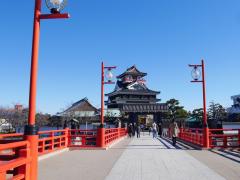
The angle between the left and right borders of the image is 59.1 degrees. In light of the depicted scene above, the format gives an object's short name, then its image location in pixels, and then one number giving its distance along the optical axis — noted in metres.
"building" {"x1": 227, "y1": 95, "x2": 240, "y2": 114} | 38.18
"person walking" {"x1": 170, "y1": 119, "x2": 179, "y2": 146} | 13.10
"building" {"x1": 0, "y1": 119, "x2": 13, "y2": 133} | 27.45
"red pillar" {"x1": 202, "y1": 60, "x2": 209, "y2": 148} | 10.80
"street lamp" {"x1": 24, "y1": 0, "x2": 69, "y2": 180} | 3.75
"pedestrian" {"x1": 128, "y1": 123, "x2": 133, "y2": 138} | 22.27
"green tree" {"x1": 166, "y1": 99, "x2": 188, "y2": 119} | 40.57
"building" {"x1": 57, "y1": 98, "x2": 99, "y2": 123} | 31.02
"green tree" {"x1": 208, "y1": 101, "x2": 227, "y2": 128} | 34.39
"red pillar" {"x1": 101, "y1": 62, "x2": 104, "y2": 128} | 11.96
